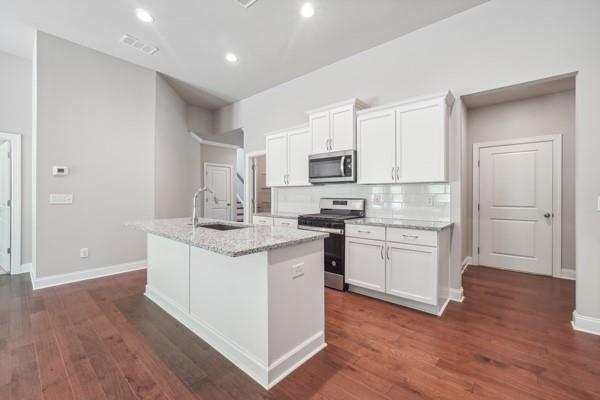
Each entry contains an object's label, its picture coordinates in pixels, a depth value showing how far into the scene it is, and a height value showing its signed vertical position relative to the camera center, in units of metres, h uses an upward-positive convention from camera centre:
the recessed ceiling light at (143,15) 2.85 +2.04
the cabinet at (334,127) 3.39 +0.99
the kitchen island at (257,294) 1.71 -0.71
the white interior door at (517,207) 3.86 -0.10
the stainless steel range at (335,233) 3.25 -0.41
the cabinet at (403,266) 2.60 -0.72
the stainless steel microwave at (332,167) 3.41 +0.44
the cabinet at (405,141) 2.78 +0.67
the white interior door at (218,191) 6.87 +0.21
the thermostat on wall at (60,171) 3.52 +0.37
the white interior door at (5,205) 4.00 -0.11
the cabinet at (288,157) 4.09 +0.69
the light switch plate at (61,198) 3.53 +0.00
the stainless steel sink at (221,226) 2.66 -0.29
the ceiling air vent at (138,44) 3.41 +2.07
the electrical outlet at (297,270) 1.87 -0.51
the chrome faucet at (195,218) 2.65 -0.20
